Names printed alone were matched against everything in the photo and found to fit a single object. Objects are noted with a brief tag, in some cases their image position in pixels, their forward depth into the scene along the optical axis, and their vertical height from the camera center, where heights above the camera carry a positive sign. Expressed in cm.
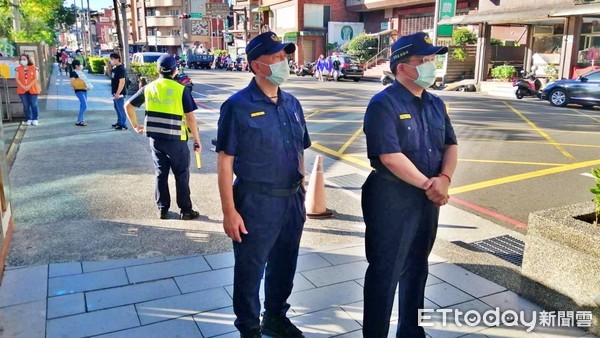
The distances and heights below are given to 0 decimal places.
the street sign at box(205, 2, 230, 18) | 6675 +703
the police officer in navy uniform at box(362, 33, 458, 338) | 291 -65
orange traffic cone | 591 -158
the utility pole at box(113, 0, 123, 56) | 2008 +170
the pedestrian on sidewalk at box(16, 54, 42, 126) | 1155 -52
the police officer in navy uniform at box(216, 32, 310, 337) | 299 -66
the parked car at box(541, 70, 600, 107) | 1716 -103
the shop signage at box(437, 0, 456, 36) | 2731 +274
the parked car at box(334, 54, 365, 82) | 3169 -45
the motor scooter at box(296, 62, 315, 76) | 3741 -60
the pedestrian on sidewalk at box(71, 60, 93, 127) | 1186 -56
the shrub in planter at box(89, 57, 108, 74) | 3309 -12
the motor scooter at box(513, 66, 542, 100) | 2131 -108
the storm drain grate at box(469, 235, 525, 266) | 495 -192
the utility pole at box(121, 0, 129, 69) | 1685 +96
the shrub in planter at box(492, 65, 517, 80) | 2548 -53
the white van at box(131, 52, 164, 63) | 2906 +30
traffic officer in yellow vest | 552 -74
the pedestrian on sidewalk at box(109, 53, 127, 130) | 1126 -58
